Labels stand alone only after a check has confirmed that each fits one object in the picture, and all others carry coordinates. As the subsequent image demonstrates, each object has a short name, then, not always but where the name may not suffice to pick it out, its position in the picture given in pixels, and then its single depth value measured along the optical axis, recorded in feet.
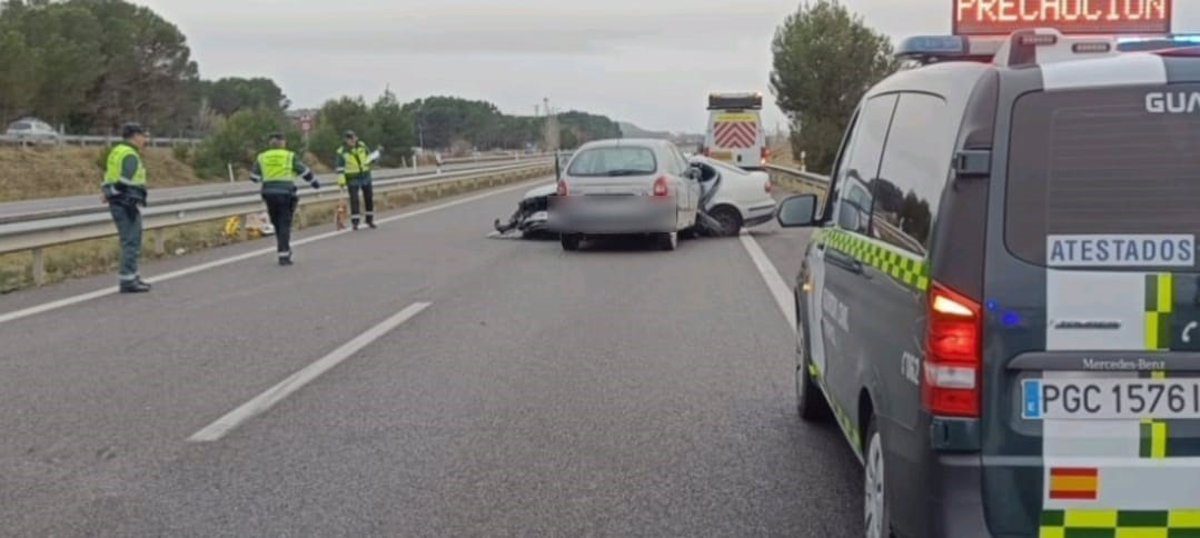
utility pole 327.47
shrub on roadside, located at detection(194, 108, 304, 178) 204.85
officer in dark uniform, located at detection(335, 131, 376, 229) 77.15
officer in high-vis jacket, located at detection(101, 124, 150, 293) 44.50
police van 11.87
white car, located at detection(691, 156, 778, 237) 67.15
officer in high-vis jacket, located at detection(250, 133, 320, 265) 54.24
